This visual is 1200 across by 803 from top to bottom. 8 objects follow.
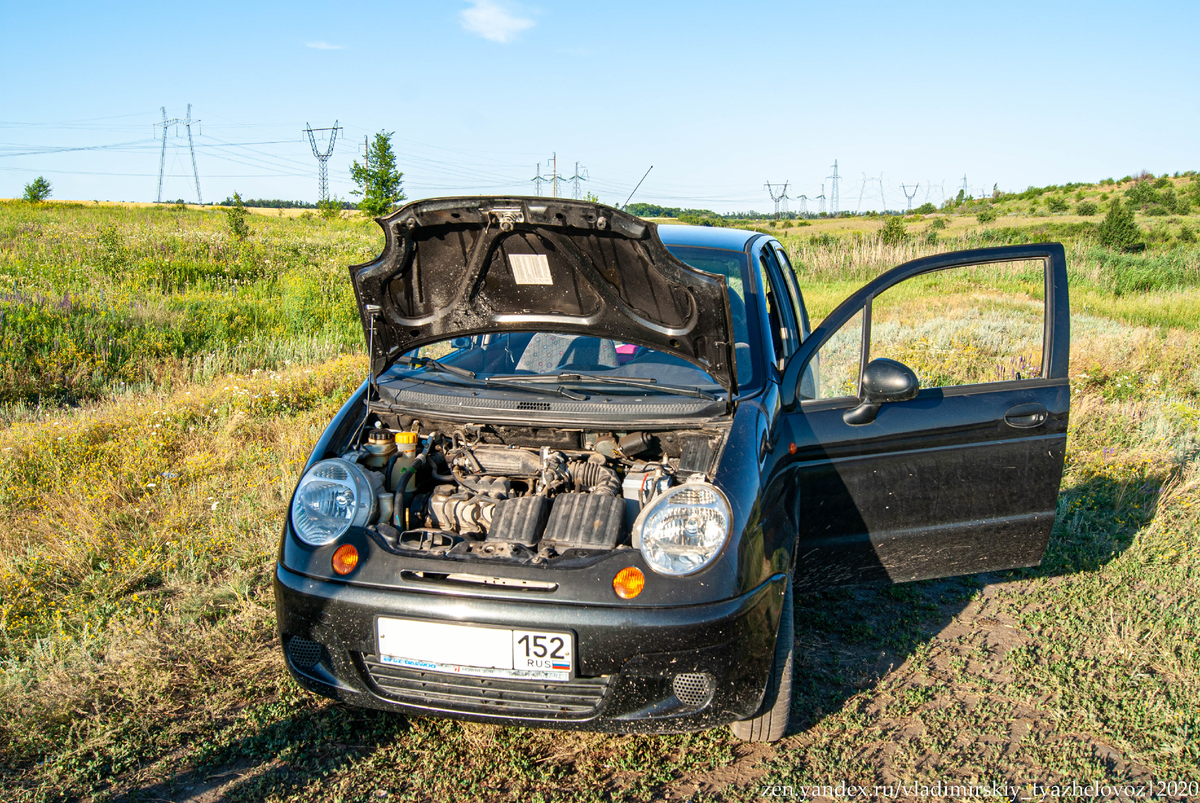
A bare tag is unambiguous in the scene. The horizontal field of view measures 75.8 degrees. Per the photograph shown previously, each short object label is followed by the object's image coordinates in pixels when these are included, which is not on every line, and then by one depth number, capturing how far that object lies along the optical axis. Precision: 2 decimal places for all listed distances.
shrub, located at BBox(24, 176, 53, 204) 55.00
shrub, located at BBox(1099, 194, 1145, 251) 28.55
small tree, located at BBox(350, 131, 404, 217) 50.28
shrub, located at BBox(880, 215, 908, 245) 25.31
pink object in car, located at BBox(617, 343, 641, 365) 3.29
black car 2.21
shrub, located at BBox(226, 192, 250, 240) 20.31
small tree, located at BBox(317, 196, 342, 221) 51.03
